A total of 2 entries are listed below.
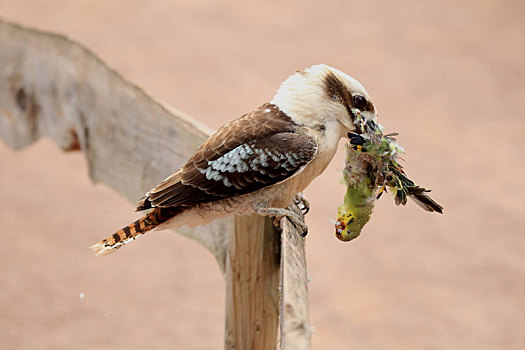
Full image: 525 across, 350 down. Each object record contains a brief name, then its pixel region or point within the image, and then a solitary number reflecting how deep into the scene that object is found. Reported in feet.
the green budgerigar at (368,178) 22.48
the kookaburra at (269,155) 22.57
